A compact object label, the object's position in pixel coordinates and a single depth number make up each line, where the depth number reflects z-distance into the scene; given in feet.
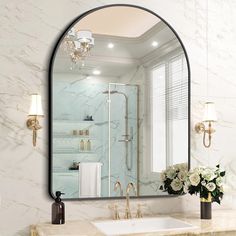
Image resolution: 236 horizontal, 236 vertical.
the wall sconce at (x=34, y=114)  8.50
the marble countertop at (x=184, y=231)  7.67
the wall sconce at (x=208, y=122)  9.76
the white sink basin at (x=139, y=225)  8.56
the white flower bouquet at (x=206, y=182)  8.86
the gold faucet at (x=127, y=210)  9.05
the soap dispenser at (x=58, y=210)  8.34
